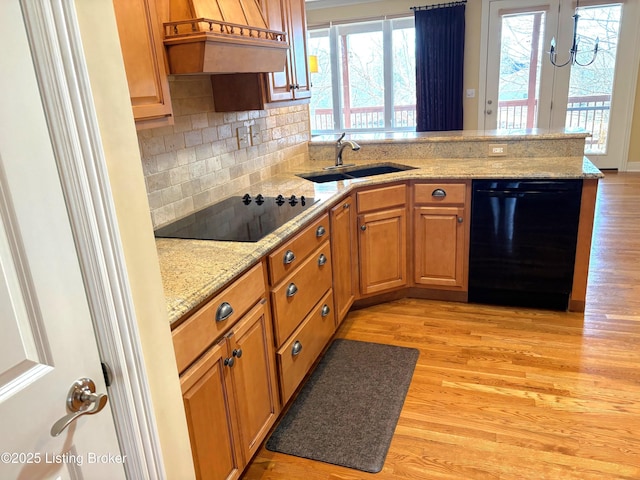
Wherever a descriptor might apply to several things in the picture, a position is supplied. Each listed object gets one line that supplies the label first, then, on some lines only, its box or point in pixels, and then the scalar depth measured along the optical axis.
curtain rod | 6.31
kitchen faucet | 3.29
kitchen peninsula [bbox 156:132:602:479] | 1.47
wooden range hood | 1.71
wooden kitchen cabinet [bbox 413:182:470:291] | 2.95
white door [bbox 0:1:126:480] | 0.78
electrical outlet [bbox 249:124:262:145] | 2.84
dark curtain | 6.43
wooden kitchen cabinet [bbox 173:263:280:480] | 1.37
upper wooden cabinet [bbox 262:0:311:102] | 2.52
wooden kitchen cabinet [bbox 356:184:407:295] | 2.92
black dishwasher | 2.77
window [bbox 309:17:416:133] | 6.96
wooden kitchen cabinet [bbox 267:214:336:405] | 1.93
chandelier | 6.14
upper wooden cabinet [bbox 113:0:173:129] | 1.51
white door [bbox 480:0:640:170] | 6.09
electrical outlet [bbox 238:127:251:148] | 2.73
